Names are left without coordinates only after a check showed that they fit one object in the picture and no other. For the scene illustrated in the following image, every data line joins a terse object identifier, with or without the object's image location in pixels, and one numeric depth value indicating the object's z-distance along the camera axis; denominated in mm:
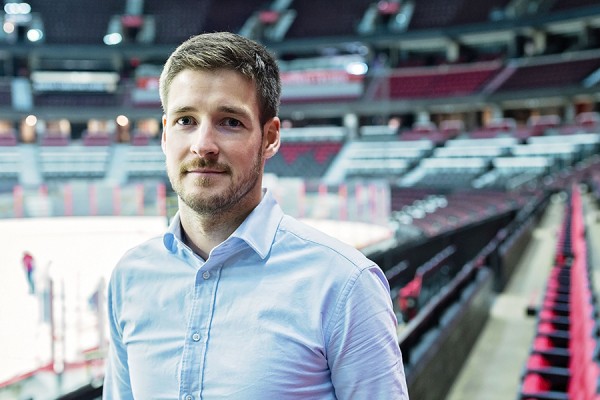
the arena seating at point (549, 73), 20500
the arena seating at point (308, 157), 21125
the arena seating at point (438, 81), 23109
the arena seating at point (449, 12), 23375
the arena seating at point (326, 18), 25375
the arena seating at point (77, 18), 25438
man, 912
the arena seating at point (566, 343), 2271
